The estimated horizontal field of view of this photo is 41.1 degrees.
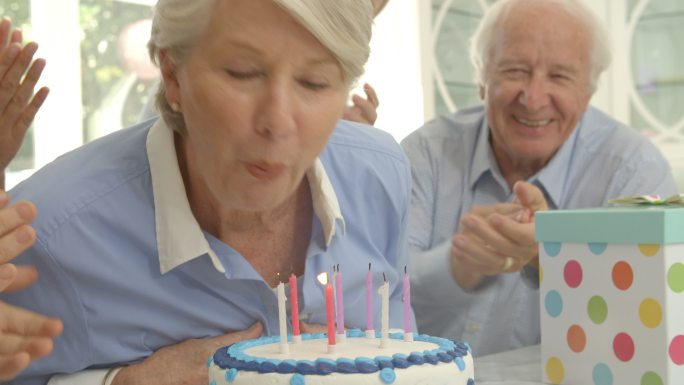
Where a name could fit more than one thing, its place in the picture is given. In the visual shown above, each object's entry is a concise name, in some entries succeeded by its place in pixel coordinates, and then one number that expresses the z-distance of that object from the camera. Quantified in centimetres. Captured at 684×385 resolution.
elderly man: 211
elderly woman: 116
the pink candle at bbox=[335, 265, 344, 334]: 100
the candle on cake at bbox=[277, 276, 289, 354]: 95
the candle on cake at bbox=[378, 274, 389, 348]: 98
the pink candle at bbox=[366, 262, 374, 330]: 104
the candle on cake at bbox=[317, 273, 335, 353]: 95
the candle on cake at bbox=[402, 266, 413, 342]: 104
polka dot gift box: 124
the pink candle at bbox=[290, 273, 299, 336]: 97
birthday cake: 87
